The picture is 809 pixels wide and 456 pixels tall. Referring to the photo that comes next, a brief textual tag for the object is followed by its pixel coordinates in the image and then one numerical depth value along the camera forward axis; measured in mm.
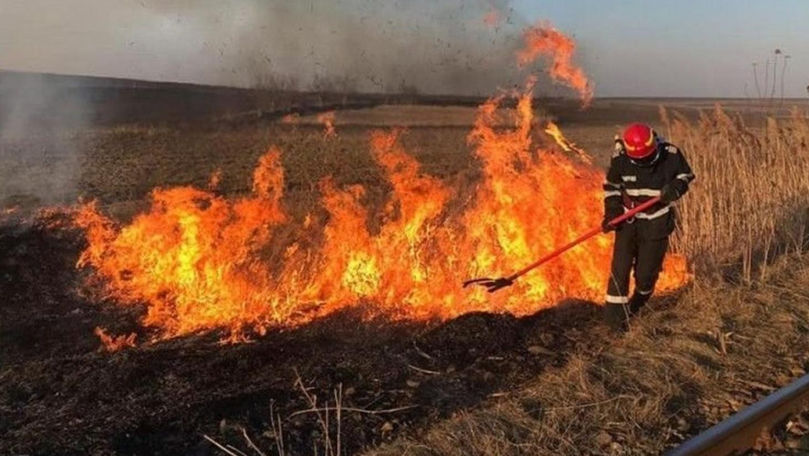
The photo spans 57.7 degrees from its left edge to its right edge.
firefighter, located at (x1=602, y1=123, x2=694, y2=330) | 6625
